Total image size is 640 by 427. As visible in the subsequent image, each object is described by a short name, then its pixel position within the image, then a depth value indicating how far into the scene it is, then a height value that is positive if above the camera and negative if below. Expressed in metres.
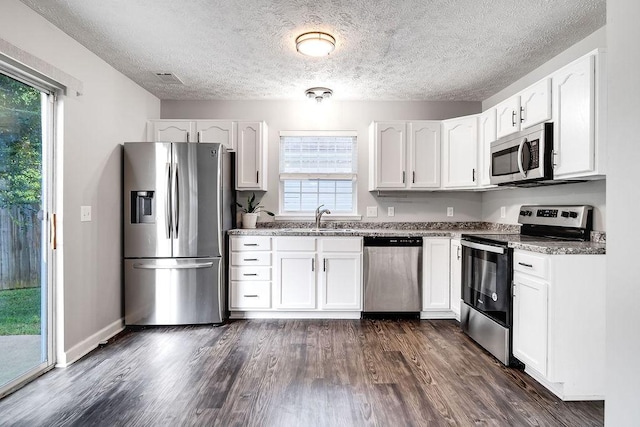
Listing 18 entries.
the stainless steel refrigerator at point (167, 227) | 3.23 -0.16
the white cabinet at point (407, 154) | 3.78 +0.65
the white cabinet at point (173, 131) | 3.76 +0.90
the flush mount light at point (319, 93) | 3.57 +1.28
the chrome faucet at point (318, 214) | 3.84 -0.03
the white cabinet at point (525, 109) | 2.43 +0.82
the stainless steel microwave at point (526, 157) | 2.42 +0.43
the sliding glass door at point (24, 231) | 2.11 -0.14
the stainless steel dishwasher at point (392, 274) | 3.47 -0.65
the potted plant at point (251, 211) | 3.85 +0.00
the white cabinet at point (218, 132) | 3.75 +0.89
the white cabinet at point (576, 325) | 2.00 -0.68
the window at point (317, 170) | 4.12 +0.51
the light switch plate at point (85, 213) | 2.68 -0.02
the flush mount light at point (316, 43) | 2.44 +1.24
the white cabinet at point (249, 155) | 3.76 +0.63
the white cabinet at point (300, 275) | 3.47 -0.66
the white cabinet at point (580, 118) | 2.04 +0.61
